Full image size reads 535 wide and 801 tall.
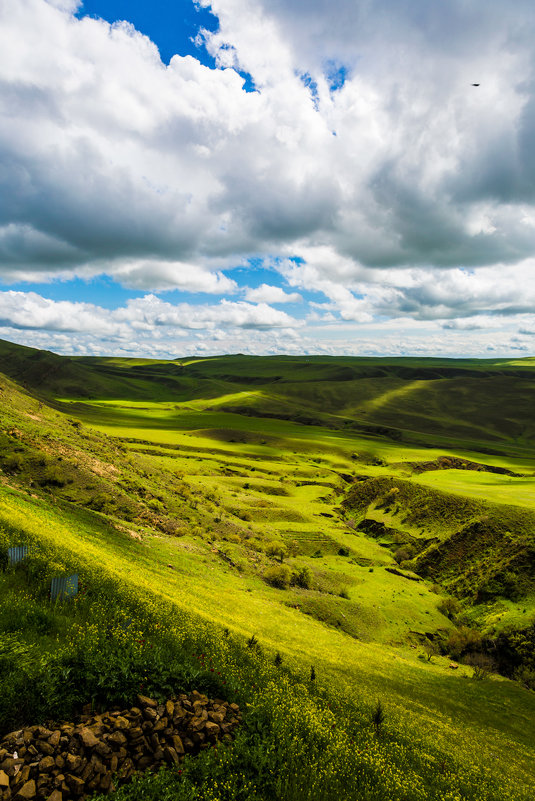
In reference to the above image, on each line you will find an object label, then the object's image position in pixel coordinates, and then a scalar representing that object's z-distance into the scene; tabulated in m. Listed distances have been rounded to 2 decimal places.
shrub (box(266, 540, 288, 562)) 57.09
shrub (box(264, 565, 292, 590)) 44.69
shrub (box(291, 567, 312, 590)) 49.33
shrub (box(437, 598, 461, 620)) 49.44
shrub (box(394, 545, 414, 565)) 69.59
